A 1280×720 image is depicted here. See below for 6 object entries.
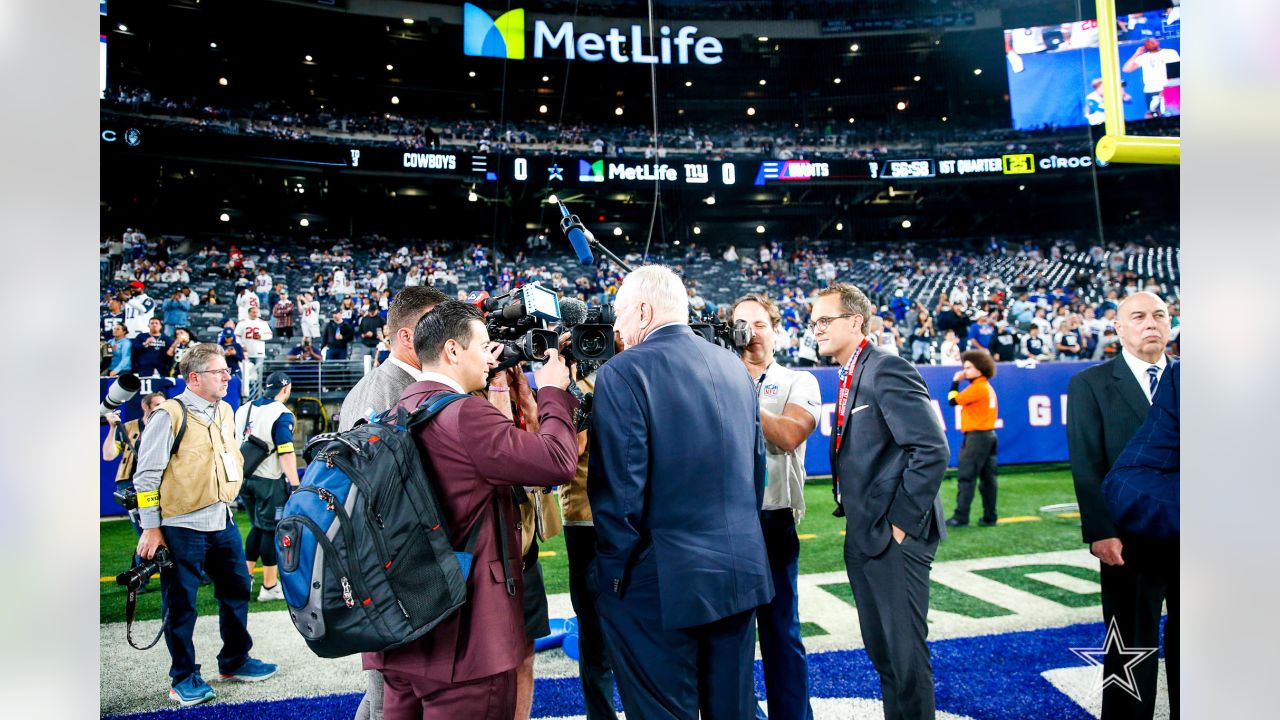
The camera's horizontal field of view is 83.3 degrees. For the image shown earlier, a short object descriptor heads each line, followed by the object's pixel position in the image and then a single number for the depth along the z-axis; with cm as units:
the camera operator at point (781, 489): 283
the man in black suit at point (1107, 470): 260
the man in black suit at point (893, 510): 255
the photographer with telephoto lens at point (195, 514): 349
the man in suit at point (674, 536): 196
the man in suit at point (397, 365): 277
